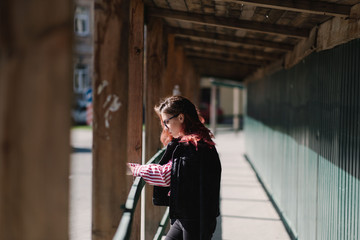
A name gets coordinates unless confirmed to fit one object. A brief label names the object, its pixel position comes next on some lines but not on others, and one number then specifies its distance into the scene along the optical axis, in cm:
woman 298
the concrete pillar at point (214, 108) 2272
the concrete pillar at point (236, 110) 2358
